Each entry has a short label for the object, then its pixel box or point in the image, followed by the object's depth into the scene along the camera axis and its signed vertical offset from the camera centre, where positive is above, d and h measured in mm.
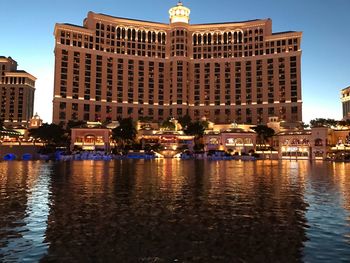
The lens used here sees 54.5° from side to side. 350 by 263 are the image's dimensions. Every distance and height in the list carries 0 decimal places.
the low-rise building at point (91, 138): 138000 +6024
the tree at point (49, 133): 121062 +6921
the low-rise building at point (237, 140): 143750 +5542
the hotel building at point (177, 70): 171375 +43875
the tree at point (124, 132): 135000 +8276
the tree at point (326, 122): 142562 +13369
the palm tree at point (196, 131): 147750 +9544
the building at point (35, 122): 157612 +14137
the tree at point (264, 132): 144875 +9027
